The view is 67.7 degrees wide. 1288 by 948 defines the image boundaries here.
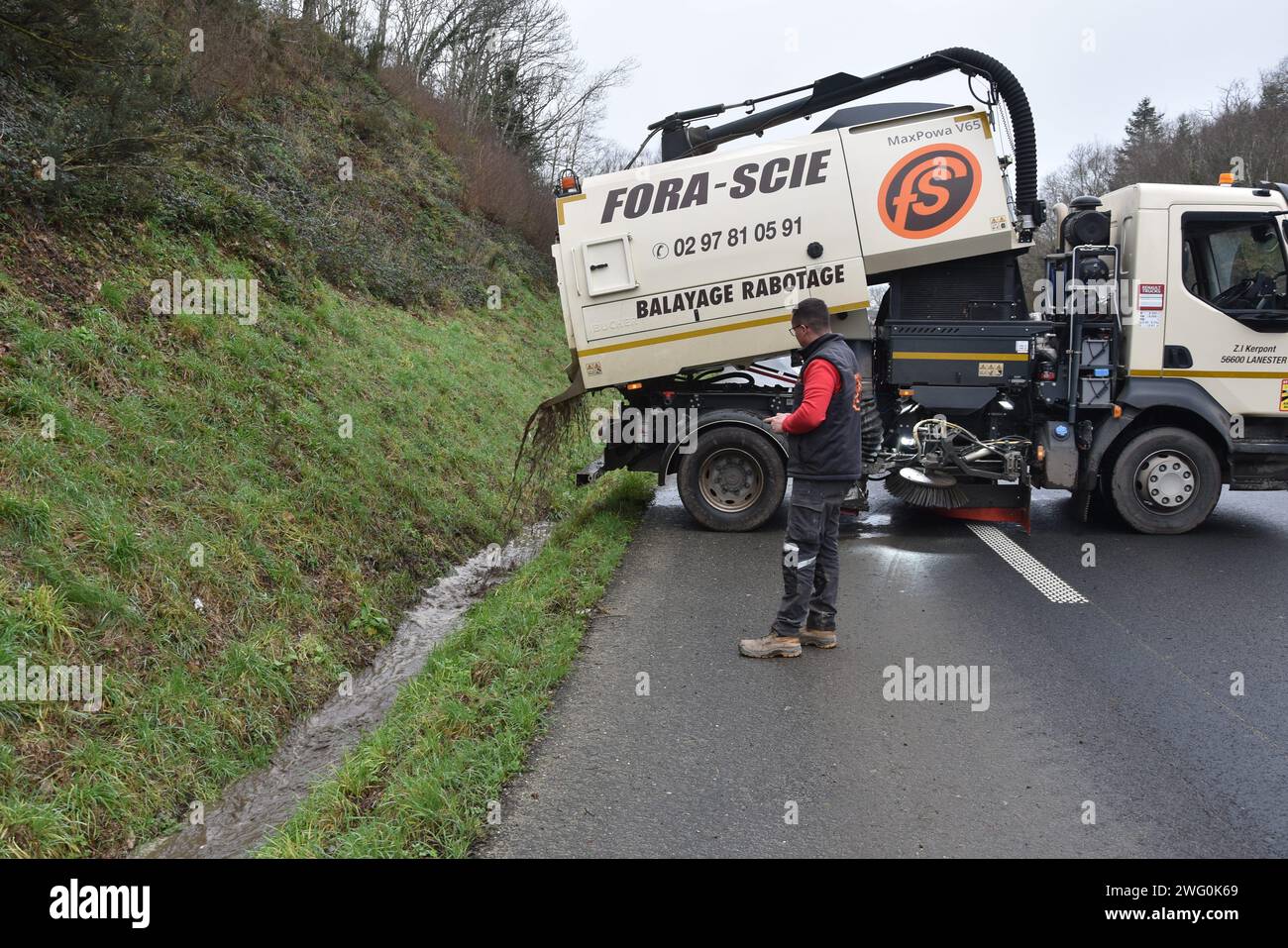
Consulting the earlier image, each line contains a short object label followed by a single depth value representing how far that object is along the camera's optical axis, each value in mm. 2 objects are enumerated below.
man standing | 5523
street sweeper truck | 8406
